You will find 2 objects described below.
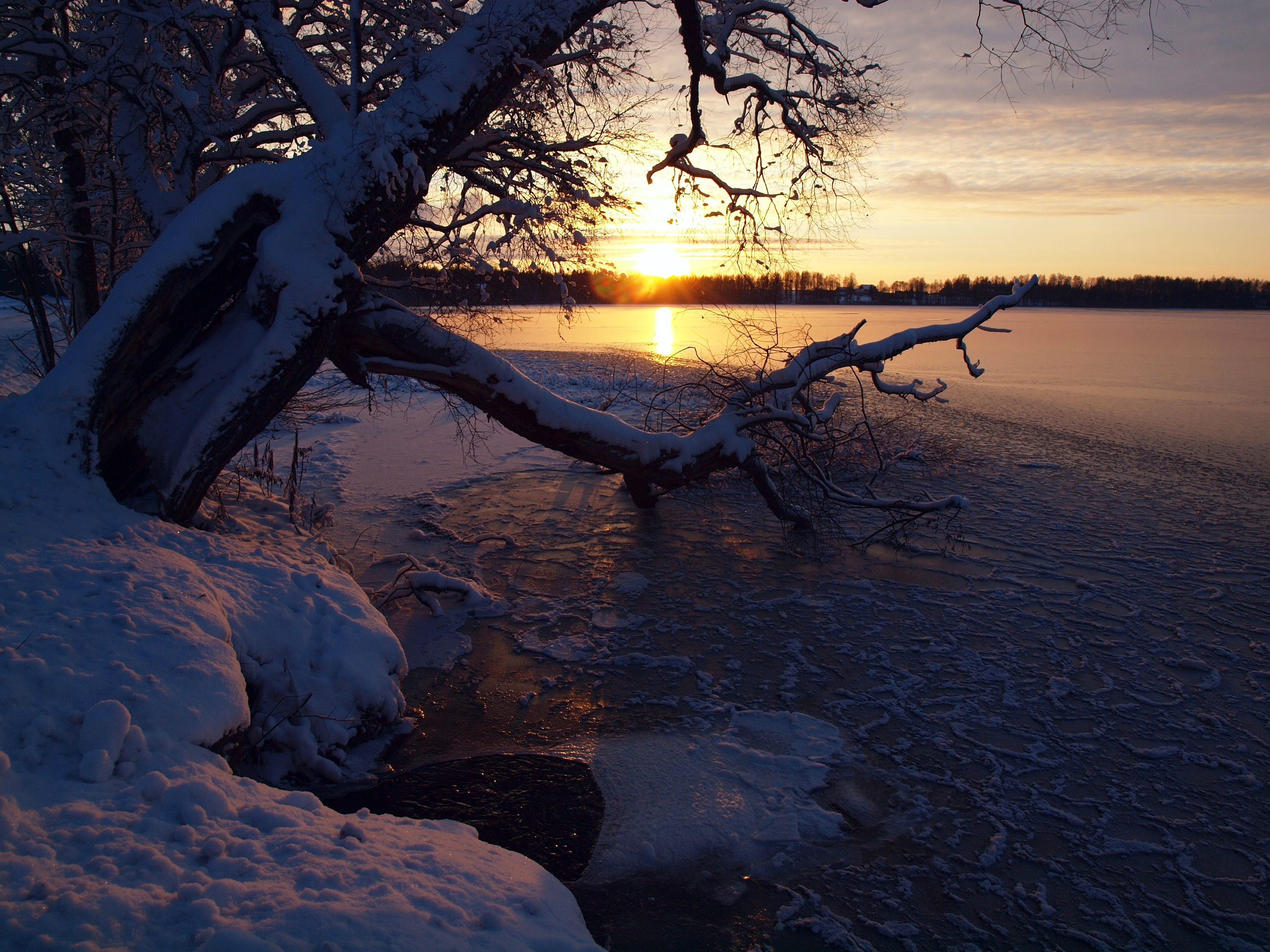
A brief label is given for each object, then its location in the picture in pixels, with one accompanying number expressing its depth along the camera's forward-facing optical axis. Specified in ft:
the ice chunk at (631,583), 22.85
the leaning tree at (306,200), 15.55
